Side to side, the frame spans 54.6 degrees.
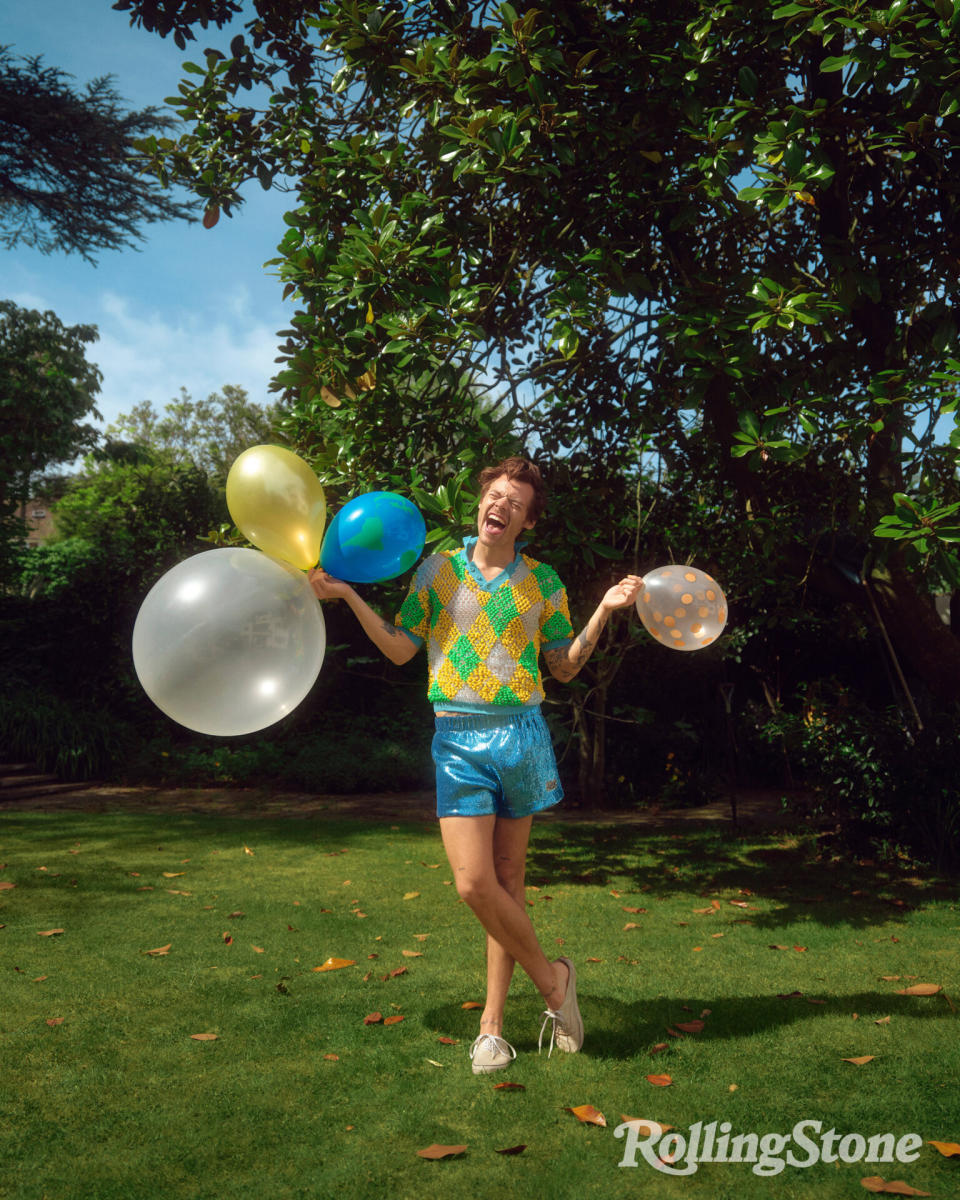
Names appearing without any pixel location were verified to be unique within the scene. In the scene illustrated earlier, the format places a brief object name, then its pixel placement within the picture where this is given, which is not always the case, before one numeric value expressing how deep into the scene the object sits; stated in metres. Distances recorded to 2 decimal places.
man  2.87
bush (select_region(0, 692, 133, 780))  10.27
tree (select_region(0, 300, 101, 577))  12.39
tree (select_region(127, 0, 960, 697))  3.99
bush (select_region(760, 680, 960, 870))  6.05
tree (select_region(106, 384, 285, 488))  41.22
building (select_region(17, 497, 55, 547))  40.90
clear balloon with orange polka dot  3.15
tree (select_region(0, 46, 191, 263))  12.64
